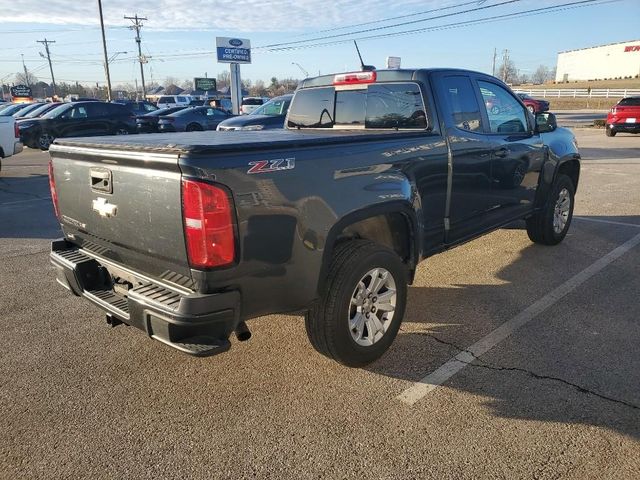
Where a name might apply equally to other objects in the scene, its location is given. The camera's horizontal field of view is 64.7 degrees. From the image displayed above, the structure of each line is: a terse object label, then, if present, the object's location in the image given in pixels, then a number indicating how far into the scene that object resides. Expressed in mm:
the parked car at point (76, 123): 18281
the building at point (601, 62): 96250
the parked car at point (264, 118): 13391
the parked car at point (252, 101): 30802
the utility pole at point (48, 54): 86438
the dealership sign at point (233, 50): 25312
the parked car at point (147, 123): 21372
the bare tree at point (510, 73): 99500
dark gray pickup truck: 2477
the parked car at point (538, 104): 30955
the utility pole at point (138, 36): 63719
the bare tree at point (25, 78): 116812
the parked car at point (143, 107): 25008
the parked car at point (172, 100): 45875
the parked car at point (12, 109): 23644
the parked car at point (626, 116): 20000
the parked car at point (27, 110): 22875
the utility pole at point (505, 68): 98688
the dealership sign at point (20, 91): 61884
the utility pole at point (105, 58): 40969
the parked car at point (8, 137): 11992
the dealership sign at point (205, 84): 60562
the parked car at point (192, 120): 20250
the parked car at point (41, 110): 20438
